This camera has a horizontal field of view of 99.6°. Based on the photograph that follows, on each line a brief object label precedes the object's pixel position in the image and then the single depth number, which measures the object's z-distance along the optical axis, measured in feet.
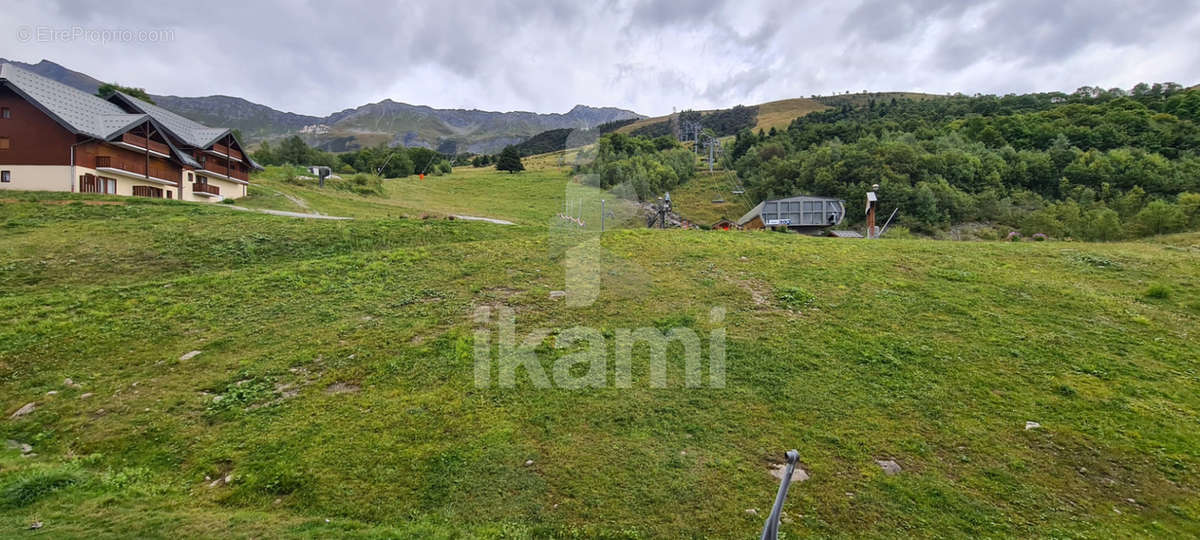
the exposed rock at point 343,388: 26.78
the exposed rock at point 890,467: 20.34
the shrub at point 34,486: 17.52
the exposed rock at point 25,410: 24.61
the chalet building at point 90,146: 89.45
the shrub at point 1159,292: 38.70
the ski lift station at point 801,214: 135.33
